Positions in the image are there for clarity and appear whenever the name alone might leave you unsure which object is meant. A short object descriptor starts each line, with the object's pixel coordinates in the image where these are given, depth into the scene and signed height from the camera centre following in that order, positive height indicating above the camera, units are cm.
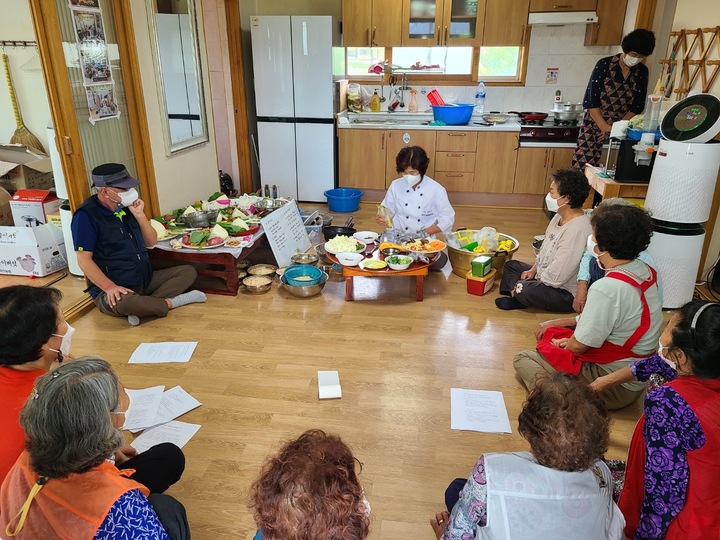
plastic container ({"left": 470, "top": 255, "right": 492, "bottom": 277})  366 -127
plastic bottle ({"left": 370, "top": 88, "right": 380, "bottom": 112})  609 -36
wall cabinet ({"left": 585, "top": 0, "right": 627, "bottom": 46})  527 +44
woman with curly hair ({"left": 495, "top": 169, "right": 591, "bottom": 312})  308 -108
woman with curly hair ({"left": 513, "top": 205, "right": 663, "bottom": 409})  221 -95
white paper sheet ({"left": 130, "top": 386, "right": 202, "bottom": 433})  242 -150
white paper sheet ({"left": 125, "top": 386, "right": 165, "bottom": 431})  236 -148
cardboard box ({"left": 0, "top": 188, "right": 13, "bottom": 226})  439 -109
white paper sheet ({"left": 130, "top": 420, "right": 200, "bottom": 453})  226 -150
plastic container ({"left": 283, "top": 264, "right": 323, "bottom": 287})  367 -135
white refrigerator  540 -33
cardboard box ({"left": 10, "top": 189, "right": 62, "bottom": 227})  409 -100
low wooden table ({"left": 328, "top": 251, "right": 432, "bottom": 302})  349 -126
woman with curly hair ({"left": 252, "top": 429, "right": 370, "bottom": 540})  95 -73
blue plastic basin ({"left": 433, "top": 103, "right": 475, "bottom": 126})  559 -43
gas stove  547 -61
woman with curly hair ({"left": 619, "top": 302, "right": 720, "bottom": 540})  135 -90
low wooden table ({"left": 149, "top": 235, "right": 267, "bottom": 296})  364 -124
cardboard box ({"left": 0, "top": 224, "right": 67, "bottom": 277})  382 -124
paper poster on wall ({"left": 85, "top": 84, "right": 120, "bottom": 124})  326 -20
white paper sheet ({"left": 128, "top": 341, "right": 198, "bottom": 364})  289 -148
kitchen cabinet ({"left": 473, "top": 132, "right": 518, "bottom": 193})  557 -92
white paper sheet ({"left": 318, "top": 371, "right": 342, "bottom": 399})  259 -148
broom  499 -57
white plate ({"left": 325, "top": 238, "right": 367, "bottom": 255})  368 -119
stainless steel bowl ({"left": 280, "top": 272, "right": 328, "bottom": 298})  361 -141
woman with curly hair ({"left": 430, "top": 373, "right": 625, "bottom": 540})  125 -92
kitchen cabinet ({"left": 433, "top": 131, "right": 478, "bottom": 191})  565 -91
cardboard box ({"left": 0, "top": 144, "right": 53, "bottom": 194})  467 -83
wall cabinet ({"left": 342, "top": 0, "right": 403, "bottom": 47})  561 +48
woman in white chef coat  385 -94
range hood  523 +50
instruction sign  398 -120
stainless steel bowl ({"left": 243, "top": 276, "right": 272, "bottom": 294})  370 -142
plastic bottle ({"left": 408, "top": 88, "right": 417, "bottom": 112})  605 -34
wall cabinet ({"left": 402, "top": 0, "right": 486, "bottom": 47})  553 +48
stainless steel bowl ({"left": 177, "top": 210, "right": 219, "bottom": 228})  395 -105
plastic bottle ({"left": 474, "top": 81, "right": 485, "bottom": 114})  591 -31
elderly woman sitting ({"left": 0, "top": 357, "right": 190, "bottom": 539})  116 -86
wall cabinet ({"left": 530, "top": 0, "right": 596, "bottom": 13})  528 +62
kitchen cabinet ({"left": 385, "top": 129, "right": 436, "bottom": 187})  570 -73
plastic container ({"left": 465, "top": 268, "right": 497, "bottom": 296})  367 -140
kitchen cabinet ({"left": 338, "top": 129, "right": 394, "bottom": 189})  579 -91
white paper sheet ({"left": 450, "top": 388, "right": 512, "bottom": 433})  239 -150
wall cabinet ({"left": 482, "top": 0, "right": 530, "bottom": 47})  543 +46
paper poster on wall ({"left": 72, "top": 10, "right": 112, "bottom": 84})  315 +14
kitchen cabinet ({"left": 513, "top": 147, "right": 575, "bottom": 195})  551 -94
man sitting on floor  308 -105
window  592 +11
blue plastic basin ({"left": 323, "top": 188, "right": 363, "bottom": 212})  568 -130
